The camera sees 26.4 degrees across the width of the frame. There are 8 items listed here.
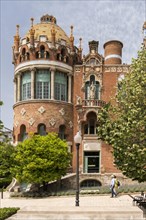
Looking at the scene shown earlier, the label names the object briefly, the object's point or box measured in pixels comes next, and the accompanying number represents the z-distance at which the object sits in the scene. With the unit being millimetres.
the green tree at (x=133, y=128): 18016
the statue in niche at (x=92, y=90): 37094
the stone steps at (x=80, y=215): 12469
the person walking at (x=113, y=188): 25503
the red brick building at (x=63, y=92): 35875
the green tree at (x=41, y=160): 28594
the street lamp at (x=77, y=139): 19017
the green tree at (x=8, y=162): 24564
